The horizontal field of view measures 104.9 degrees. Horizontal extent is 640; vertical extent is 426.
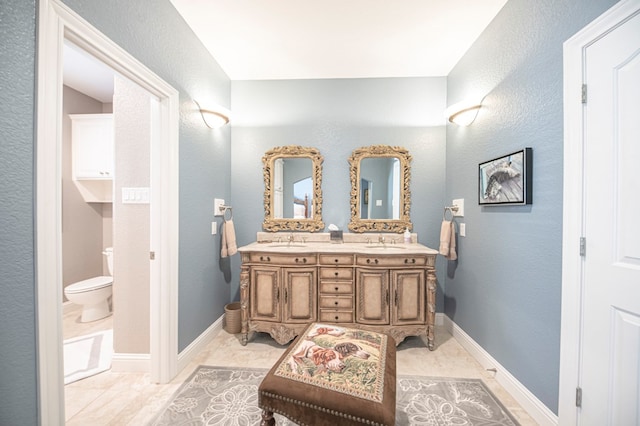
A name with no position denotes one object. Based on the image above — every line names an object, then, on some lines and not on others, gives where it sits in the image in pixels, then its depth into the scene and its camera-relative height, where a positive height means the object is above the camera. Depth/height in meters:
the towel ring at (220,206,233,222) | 2.55 +0.00
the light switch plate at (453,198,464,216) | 2.34 +0.07
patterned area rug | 1.45 -1.23
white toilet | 2.53 -0.90
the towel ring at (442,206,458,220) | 2.45 +0.02
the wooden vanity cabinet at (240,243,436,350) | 2.15 -0.71
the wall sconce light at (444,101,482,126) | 2.06 +0.87
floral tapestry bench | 1.00 -0.76
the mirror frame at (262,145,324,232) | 2.72 +0.24
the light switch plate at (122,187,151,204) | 1.85 +0.11
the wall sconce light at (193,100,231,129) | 2.16 +0.86
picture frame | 1.51 +0.23
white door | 1.03 -0.08
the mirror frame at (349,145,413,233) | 2.68 +0.24
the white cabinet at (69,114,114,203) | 3.02 +0.78
